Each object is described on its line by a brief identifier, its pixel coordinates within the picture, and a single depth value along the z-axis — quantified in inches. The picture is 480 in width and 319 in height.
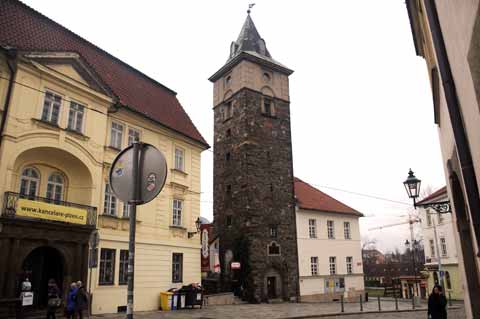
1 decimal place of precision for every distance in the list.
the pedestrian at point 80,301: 555.5
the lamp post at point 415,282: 1042.1
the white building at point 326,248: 1402.6
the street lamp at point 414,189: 472.1
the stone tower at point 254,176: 1299.7
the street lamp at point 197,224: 995.6
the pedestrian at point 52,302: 567.5
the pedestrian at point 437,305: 410.9
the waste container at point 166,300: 834.3
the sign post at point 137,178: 135.8
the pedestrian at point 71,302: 557.0
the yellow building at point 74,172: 625.3
